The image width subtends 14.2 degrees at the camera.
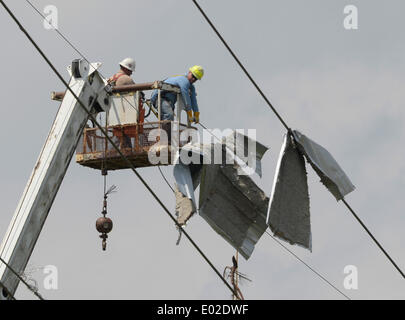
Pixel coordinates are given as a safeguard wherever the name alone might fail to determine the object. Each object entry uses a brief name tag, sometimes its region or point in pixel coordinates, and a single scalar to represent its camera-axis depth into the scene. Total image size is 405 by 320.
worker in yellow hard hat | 38.88
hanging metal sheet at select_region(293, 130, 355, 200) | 33.72
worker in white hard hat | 39.78
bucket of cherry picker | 38.53
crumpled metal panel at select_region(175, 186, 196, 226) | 34.06
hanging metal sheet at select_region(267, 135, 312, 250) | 33.72
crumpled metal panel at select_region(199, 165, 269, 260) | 35.03
